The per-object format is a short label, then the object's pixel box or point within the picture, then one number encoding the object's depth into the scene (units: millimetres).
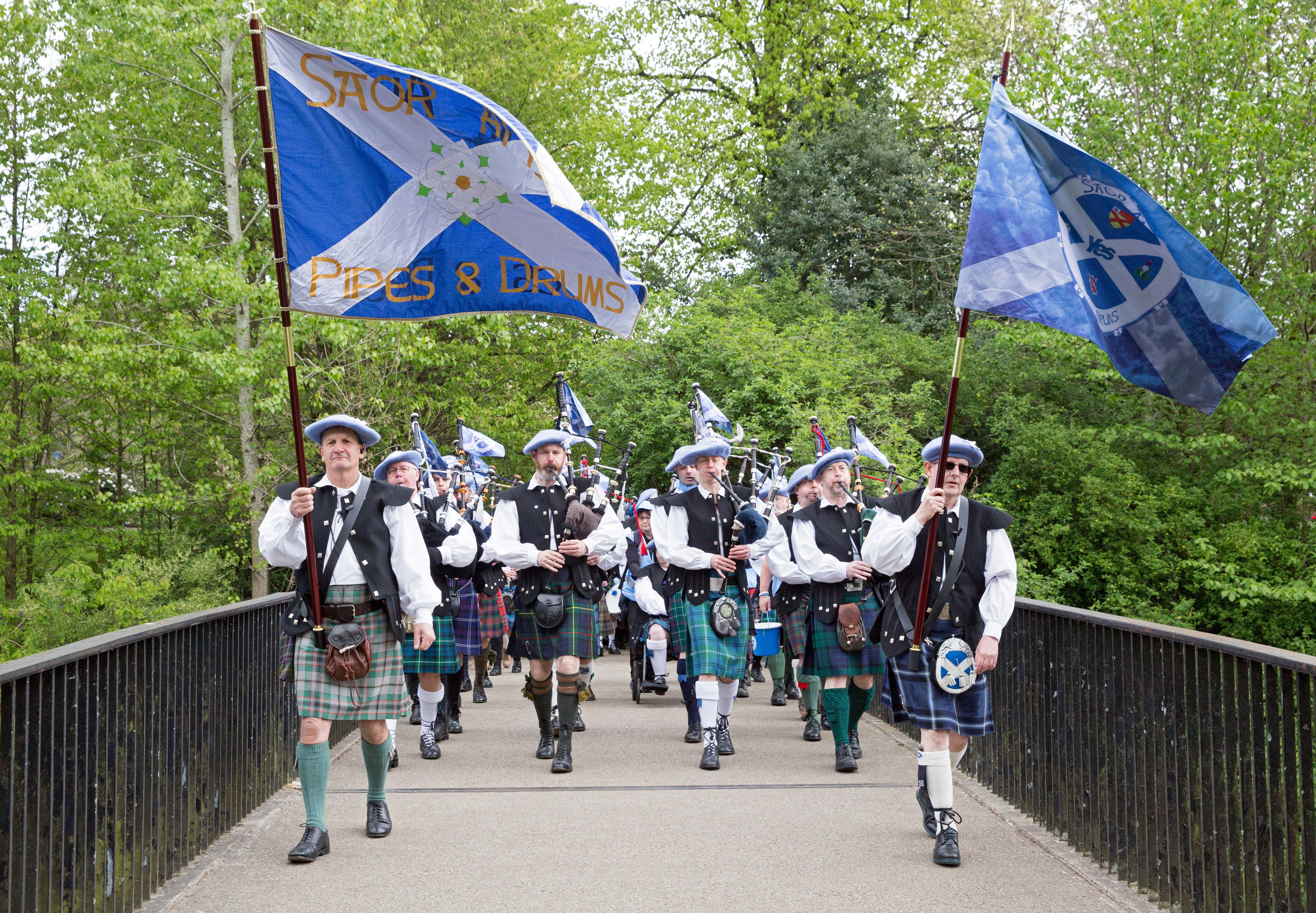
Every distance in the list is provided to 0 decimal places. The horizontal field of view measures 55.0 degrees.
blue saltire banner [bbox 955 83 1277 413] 5039
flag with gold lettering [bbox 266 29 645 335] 5613
